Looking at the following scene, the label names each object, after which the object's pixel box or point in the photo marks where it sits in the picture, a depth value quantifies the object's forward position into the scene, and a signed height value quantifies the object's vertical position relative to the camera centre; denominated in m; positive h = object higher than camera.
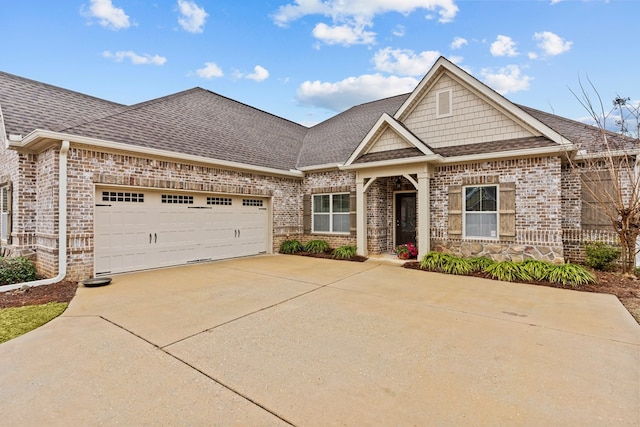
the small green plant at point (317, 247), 12.22 -1.37
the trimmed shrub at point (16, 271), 6.96 -1.34
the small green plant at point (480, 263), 8.68 -1.45
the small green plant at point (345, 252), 11.12 -1.45
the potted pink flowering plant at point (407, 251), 10.60 -1.36
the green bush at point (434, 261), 9.10 -1.48
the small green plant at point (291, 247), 12.52 -1.40
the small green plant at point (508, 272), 7.80 -1.58
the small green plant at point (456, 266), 8.59 -1.56
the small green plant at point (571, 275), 7.17 -1.54
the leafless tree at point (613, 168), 7.77 +1.32
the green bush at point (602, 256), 8.44 -1.26
